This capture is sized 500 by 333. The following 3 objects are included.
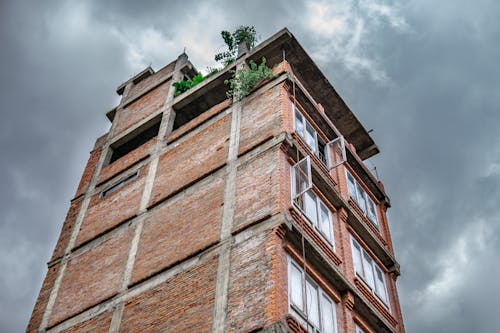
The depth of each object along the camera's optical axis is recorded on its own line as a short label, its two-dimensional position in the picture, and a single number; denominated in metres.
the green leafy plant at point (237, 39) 20.16
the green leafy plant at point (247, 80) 17.22
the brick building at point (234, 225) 12.00
